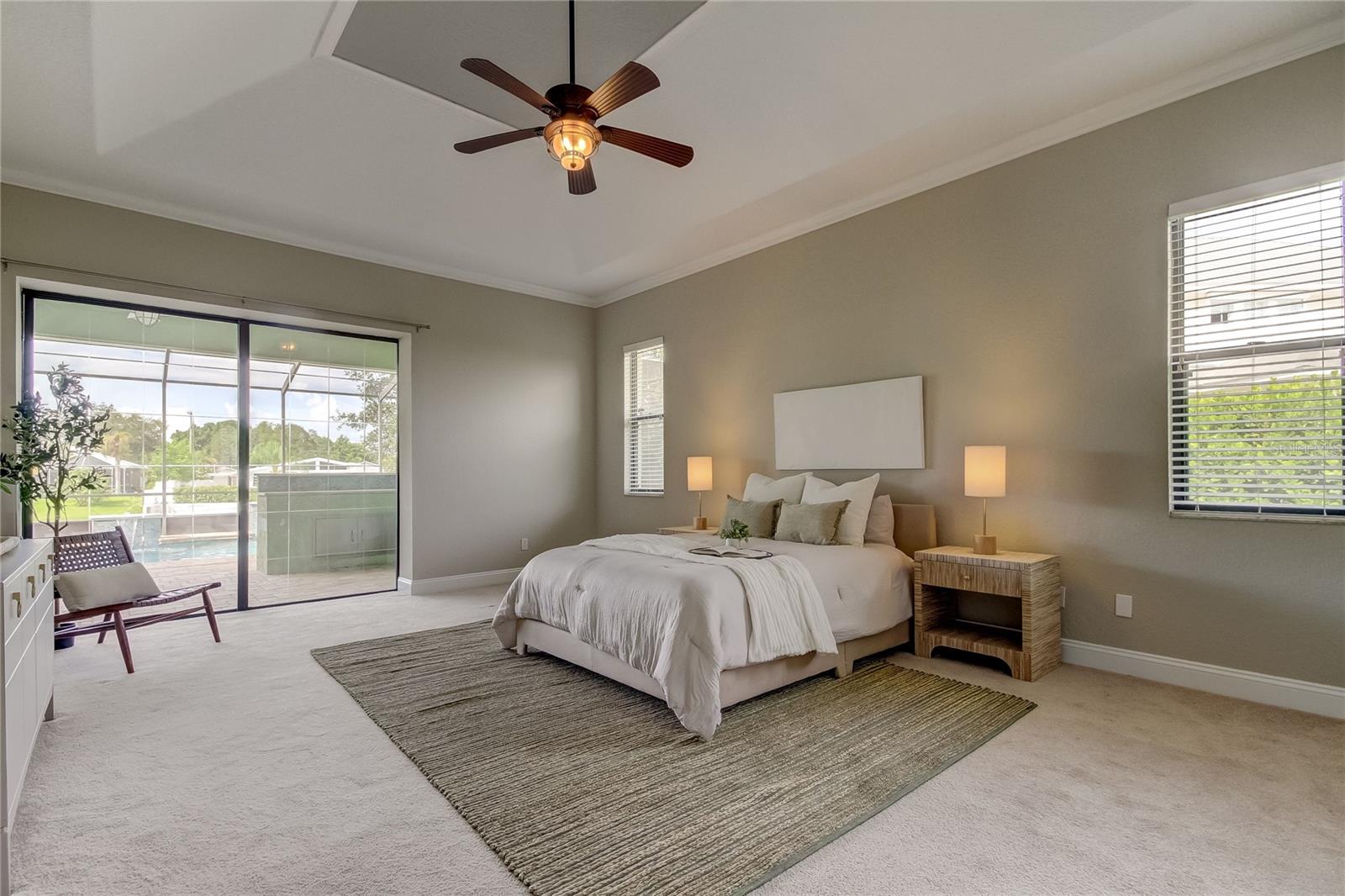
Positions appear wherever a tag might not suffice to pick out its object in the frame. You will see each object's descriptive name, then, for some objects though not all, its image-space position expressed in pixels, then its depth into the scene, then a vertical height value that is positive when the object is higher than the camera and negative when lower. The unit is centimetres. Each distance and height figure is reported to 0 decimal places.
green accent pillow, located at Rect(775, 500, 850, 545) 390 -47
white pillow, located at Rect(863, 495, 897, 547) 404 -49
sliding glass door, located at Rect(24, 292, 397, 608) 450 +2
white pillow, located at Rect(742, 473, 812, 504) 457 -31
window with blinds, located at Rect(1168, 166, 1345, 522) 284 +47
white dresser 177 -71
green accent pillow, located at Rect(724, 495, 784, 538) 432 -47
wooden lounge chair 351 -73
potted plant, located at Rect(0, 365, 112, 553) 384 +1
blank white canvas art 423 +16
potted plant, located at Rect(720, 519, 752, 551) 356 -49
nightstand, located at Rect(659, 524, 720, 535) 499 -68
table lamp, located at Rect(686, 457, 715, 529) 543 -22
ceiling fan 242 +140
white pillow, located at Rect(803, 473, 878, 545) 396 -34
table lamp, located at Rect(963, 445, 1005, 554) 352 -15
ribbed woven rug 182 -118
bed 263 -84
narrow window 632 +30
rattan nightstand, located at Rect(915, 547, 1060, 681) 326 -85
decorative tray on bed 329 -56
